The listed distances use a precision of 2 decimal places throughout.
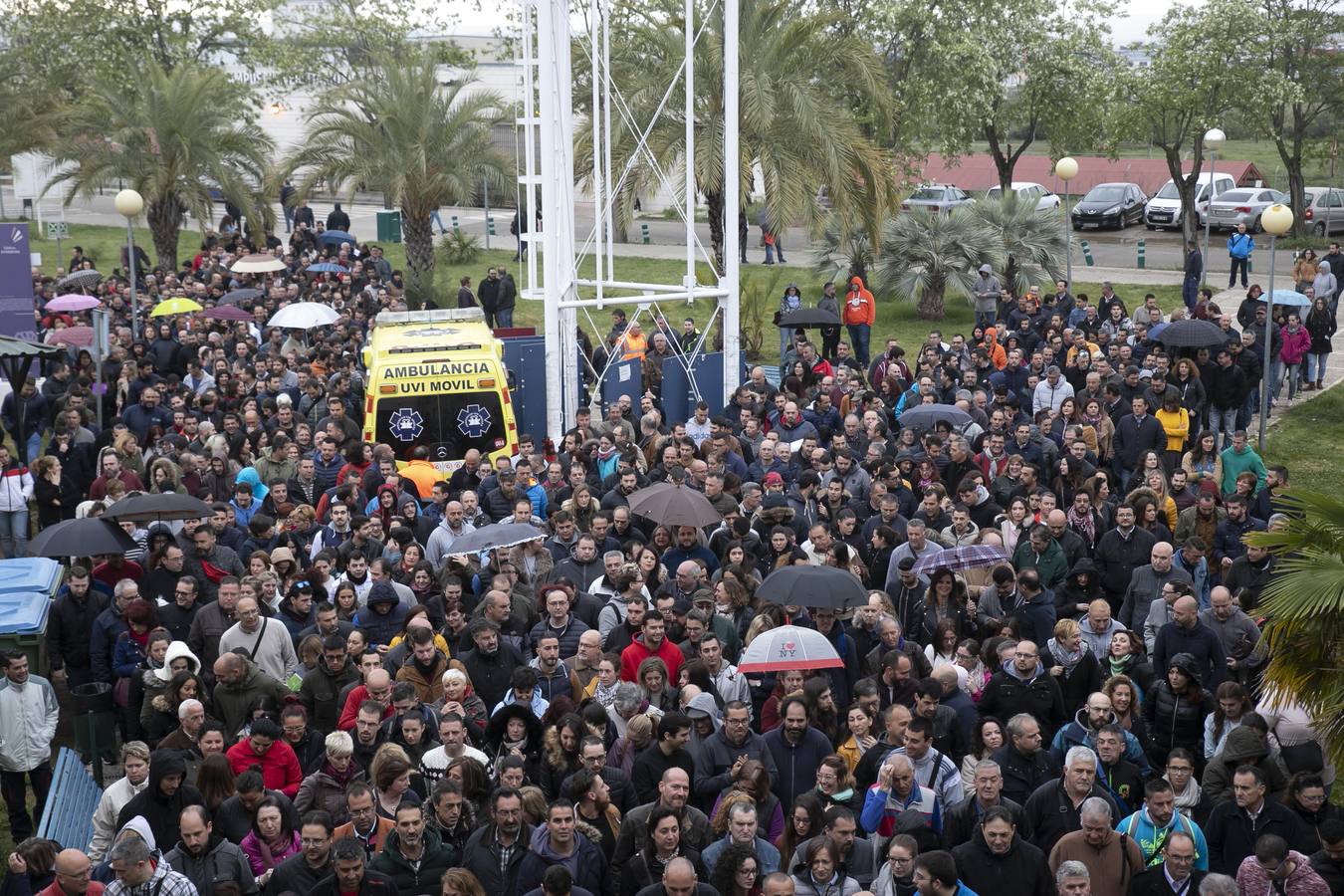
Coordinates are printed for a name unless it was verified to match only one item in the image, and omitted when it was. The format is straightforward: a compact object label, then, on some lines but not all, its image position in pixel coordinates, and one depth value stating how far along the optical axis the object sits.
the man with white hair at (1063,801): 8.80
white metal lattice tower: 19.91
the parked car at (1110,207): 43.03
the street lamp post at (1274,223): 20.33
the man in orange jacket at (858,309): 25.42
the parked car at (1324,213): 40.50
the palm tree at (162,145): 34.12
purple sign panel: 22.28
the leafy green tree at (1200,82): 38.12
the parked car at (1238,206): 40.34
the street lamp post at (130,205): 23.60
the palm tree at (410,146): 33.09
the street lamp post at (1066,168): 26.61
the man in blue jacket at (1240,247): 32.22
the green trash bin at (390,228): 44.84
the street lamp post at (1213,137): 32.81
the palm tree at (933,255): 30.09
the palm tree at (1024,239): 30.42
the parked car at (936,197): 43.53
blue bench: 9.72
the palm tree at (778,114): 26.59
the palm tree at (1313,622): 8.77
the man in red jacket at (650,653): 10.91
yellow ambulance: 17.02
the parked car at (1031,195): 31.47
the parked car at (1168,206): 42.84
